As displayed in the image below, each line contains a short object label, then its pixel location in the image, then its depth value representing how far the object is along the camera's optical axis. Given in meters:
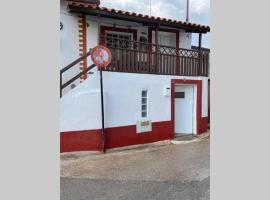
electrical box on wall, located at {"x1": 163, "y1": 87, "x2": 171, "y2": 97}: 10.04
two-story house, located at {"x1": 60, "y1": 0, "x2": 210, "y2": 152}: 7.79
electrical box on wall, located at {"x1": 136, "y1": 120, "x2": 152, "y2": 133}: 9.20
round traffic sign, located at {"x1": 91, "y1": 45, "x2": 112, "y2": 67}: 7.79
